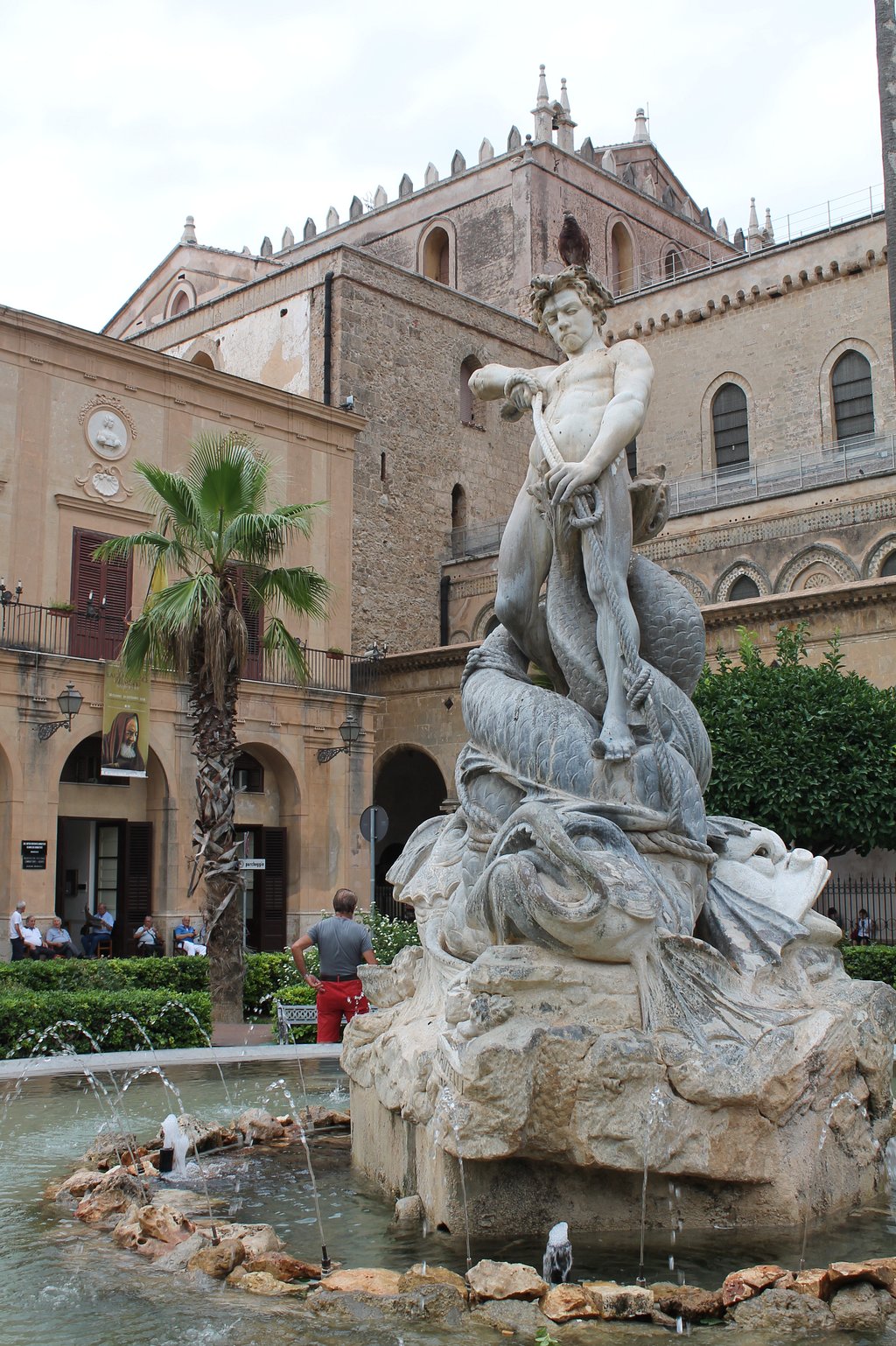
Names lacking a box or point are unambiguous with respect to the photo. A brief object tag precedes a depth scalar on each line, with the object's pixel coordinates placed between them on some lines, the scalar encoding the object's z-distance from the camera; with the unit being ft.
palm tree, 45.52
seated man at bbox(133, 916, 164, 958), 65.36
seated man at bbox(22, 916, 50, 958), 59.06
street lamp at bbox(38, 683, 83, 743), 64.85
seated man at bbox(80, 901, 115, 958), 66.52
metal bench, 33.01
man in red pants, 24.93
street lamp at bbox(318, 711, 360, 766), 64.55
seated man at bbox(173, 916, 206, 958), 64.64
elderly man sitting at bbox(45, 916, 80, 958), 60.75
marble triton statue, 13.03
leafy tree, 56.54
